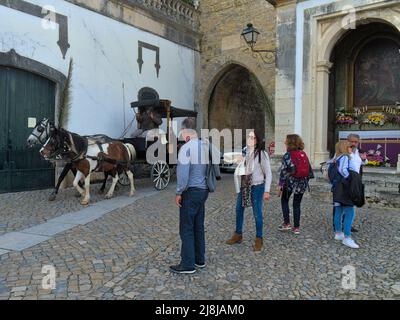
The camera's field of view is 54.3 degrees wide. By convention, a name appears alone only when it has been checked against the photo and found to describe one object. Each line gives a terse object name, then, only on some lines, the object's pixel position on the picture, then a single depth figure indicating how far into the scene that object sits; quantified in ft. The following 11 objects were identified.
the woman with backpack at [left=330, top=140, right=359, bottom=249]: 16.57
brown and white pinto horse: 24.44
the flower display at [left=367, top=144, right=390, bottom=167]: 30.35
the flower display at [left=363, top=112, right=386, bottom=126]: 30.99
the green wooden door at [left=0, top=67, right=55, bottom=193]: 29.58
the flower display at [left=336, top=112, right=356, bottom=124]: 32.50
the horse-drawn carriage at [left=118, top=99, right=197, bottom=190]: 32.04
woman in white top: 15.94
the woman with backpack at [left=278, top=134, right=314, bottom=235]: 18.33
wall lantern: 35.99
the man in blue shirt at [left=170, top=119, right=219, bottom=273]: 13.08
